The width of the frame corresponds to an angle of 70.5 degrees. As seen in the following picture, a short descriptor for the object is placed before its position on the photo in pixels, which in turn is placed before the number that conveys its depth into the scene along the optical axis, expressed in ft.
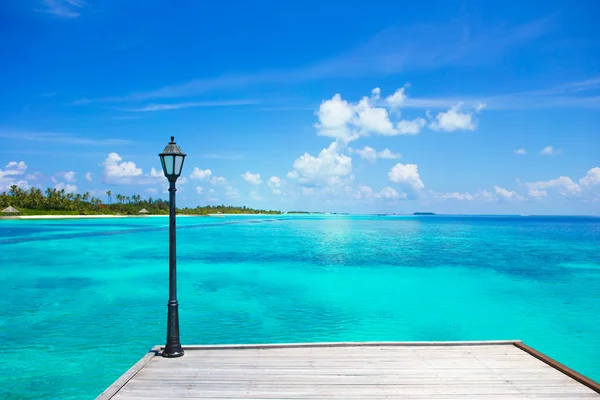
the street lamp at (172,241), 24.54
